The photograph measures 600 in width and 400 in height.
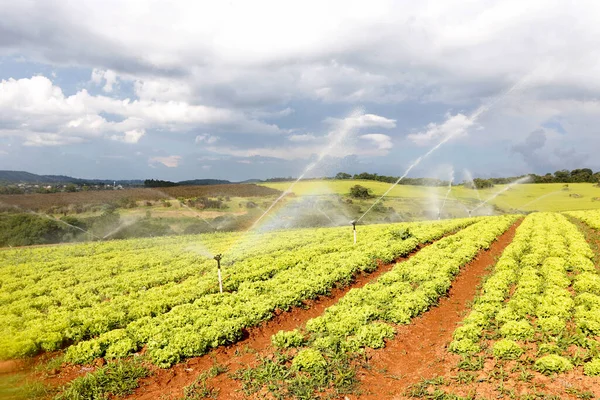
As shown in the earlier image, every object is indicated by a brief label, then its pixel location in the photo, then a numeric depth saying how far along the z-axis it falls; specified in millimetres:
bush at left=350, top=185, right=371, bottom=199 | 77812
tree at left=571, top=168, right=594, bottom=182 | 119100
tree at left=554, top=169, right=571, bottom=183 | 122662
